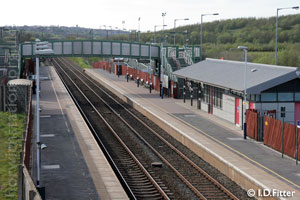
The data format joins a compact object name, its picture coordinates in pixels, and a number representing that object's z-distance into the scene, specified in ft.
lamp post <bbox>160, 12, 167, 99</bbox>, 175.39
